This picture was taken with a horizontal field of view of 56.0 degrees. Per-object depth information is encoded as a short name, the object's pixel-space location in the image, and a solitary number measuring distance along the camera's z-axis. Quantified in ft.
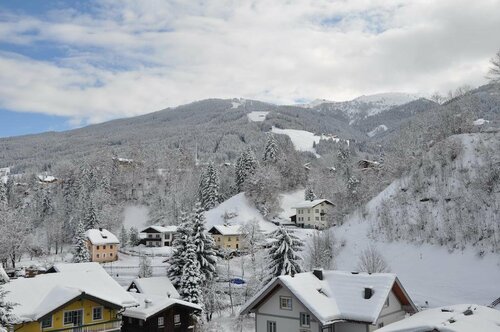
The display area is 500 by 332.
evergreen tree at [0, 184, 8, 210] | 349.37
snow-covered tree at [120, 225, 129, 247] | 356.59
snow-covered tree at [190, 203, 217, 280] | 159.53
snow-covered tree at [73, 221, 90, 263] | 255.91
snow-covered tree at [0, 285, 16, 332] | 55.72
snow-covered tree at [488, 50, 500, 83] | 183.91
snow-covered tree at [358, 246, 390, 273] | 149.59
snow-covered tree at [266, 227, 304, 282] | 133.98
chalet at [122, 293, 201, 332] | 119.24
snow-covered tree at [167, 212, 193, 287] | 157.17
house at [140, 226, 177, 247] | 352.28
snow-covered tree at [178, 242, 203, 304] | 151.23
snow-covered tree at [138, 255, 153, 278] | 213.46
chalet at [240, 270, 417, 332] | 92.79
